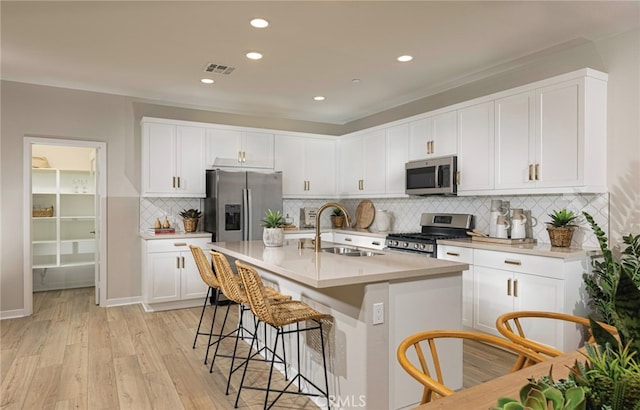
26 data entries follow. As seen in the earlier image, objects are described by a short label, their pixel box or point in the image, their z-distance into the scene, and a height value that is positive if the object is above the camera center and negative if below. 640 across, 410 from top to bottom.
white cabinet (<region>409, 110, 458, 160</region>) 4.25 +0.78
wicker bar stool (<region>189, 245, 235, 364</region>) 3.18 -0.55
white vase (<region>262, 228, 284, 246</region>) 3.26 -0.28
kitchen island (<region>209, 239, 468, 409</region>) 2.16 -0.65
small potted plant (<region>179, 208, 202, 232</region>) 5.14 -0.22
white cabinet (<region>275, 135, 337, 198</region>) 5.84 +0.58
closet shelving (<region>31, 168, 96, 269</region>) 5.97 -0.27
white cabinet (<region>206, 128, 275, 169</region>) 5.26 +0.77
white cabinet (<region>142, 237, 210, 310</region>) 4.67 -0.88
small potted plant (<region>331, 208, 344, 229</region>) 6.39 -0.26
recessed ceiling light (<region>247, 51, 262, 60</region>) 3.71 +1.42
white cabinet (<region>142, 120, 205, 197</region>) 4.88 +0.54
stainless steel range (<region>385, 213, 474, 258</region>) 4.15 -0.36
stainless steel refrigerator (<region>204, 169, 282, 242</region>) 4.98 +0.01
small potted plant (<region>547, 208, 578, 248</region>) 3.29 -0.21
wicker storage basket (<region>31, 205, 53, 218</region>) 5.88 -0.15
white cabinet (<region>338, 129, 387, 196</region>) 5.34 +0.58
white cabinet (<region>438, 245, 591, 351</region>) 3.02 -0.72
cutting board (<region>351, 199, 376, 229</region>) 5.91 -0.16
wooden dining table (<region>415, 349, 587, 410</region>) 0.92 -0.48
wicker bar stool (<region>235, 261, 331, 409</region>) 2.27 -0.67
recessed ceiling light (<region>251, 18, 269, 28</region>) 3.04 +1.42
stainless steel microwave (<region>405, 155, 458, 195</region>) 4.20 +0.31
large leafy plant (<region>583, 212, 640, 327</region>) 2.87 -0.50
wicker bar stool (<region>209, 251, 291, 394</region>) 2.67 -0.59
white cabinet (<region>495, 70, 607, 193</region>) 3.16 +0.58
